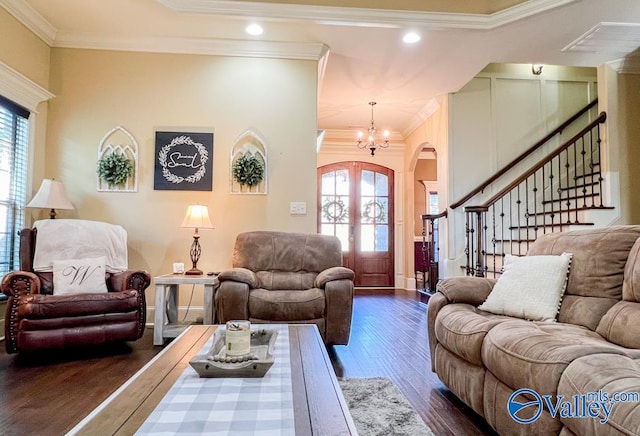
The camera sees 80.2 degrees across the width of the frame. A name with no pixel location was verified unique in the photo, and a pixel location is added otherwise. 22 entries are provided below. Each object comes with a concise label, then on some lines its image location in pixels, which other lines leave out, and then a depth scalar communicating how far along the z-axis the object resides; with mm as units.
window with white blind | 3396
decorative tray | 1317
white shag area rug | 1723
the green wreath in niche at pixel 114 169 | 3869
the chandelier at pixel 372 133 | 5747
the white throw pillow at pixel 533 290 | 1983
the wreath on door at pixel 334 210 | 7332
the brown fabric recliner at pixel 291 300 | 2928
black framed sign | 3994
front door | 7312
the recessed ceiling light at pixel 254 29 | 3683
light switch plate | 4094
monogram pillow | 2986
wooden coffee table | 978
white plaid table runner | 963
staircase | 4484
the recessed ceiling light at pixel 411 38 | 3693
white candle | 1408
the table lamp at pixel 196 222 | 3516
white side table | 3188
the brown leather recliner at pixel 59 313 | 2670
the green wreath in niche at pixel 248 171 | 3990
